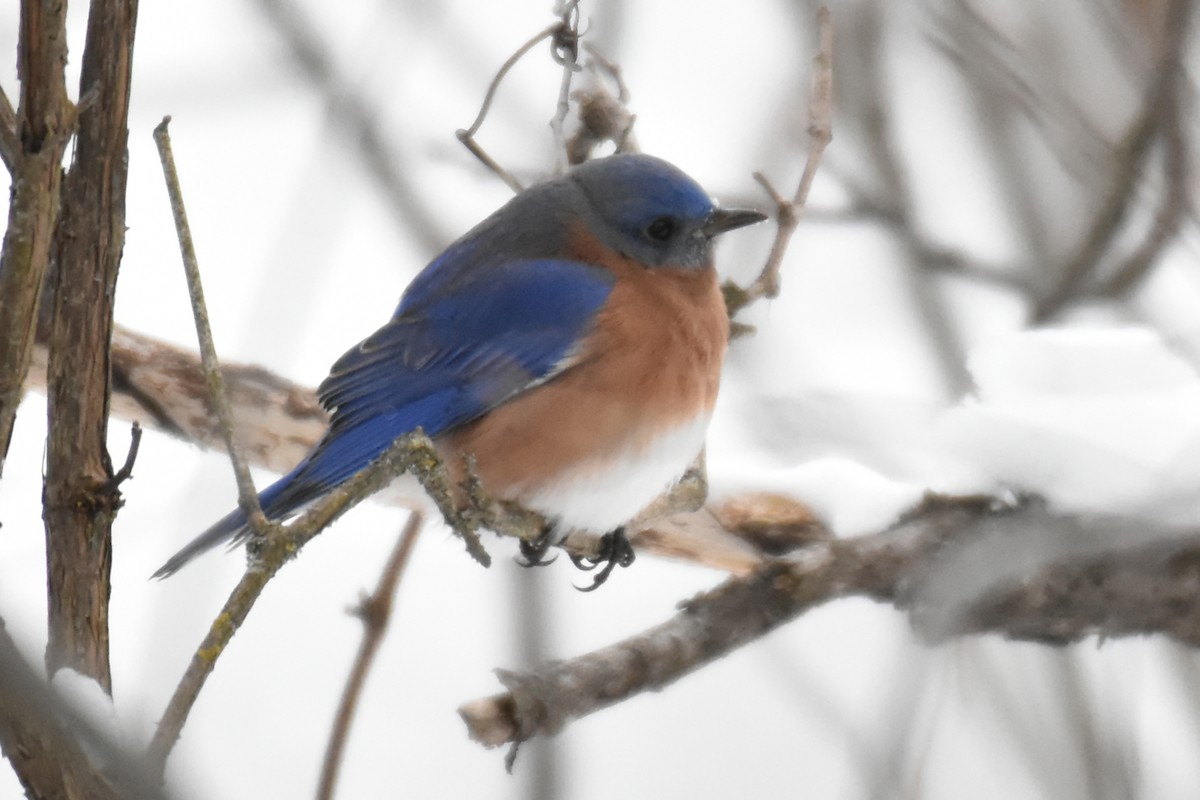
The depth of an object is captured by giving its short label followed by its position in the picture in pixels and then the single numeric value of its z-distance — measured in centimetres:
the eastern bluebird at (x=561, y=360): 601
